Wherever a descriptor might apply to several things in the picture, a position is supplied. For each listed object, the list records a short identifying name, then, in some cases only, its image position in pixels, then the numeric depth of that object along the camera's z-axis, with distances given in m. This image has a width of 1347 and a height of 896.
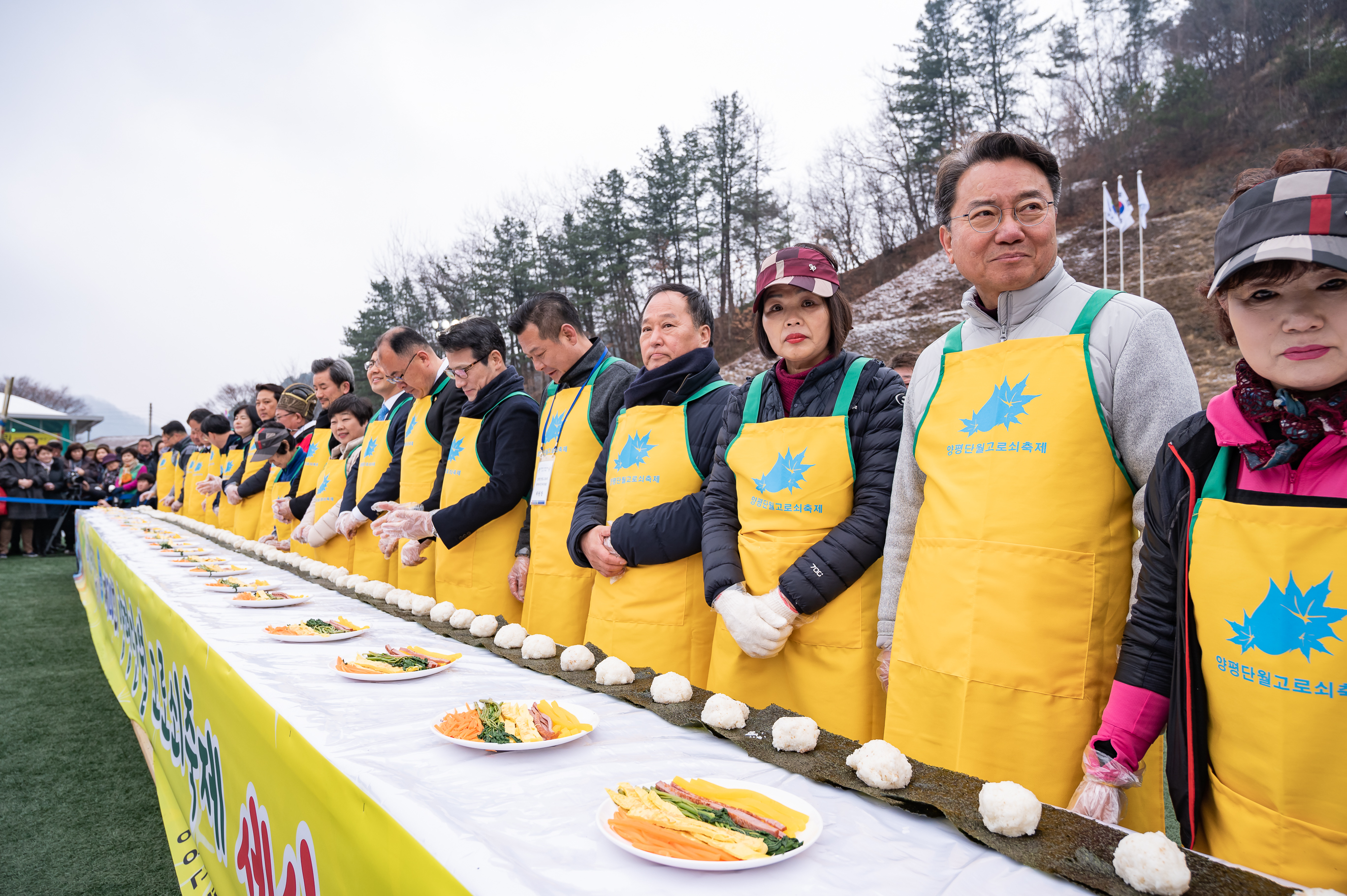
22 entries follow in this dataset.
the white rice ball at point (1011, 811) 0.88
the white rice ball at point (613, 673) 1.59
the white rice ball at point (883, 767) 1.04
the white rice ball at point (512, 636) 1.97
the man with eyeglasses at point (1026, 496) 1.40
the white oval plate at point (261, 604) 2.48
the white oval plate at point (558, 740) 1.15
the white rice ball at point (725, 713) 1.29
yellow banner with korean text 1.01
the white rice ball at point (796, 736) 1.19
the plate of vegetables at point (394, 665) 1.60
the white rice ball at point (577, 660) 1.72
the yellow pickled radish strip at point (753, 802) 0.90
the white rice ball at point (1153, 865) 0.76
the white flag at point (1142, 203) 16.50
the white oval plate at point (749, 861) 0.78
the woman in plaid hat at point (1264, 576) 0.98
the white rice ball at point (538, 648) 1.85
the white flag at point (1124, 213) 16.98
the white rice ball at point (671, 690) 1.45
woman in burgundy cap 1.86
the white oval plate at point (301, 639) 1.96
